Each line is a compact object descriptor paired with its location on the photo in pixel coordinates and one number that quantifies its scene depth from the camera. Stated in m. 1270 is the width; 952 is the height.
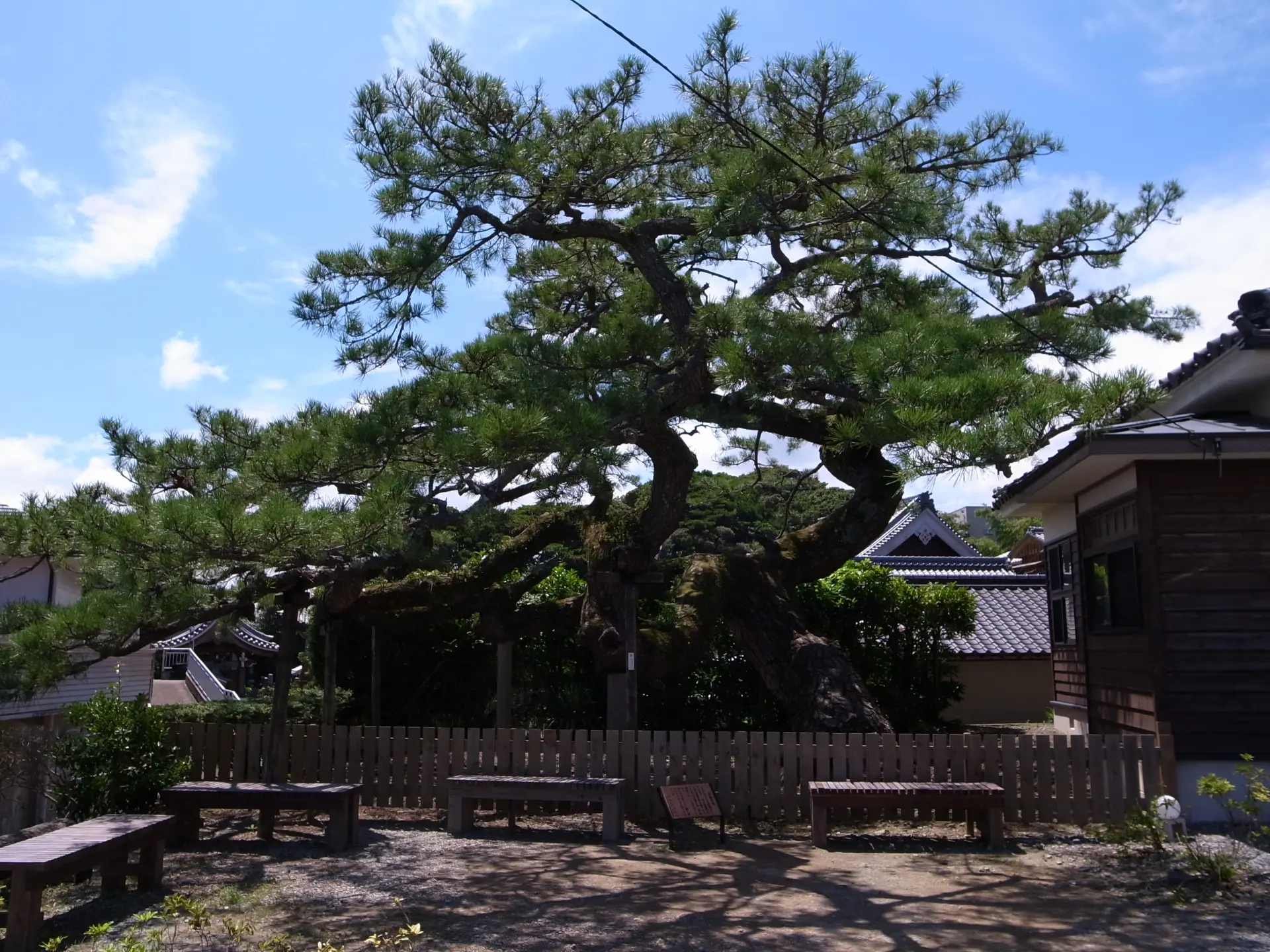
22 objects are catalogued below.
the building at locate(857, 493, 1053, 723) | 20.42
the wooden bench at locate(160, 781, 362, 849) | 9.20
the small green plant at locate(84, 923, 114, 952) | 4.56
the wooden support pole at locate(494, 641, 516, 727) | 12.05
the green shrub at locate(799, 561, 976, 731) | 14.82
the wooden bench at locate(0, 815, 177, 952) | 6.30
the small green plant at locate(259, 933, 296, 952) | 4.78
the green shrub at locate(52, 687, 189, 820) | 9.30
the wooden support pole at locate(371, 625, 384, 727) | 13.61
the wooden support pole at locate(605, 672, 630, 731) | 10.92
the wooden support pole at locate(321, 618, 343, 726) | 11.62
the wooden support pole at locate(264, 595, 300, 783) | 9.96
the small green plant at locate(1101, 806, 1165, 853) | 8.04
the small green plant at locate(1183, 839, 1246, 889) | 7.03
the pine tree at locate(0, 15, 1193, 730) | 7.26
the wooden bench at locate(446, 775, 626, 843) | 9.65
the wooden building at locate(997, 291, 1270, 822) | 8.84
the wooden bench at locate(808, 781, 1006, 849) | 9.05
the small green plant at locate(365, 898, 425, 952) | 4.25
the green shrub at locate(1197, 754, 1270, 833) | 7.49
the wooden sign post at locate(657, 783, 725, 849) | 9.21
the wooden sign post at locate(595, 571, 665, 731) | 10.85
